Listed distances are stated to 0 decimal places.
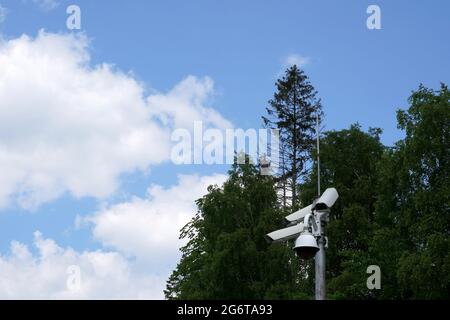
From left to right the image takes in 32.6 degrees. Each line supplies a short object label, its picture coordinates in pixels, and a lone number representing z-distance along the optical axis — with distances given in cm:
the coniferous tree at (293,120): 7075
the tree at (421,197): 3303
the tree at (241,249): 4362
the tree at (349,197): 4125
